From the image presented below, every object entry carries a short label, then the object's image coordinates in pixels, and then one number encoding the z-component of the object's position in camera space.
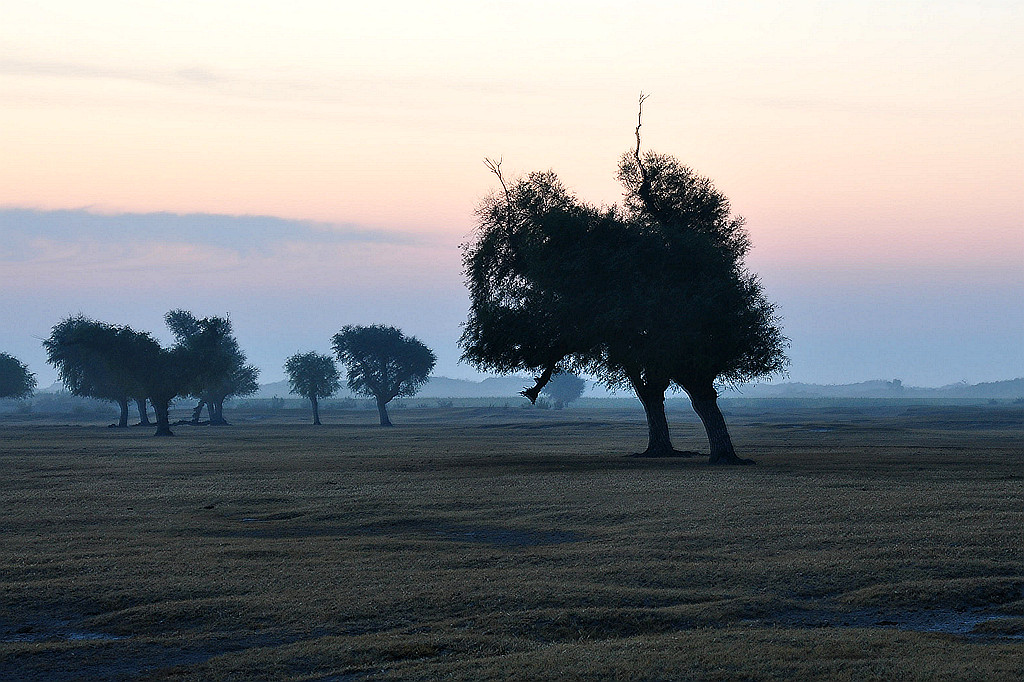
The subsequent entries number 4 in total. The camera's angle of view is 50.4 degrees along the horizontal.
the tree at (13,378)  167.75
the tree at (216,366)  110.25
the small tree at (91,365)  107.81
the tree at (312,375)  168.12
